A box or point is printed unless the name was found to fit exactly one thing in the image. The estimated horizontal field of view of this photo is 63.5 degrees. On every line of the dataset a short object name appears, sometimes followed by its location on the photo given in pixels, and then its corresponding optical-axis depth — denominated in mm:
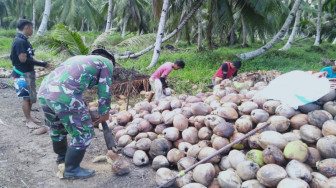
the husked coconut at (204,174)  2641
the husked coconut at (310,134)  2754
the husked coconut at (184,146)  3217
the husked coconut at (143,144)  3365
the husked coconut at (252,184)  2424
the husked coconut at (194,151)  3033
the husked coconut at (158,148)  3221
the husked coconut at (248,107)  3297
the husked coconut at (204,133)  3227
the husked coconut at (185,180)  2746
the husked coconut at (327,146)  2539
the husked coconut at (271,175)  2363
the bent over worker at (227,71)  5980
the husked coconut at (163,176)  2795
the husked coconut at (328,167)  2400
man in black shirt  4031
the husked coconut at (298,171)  2359
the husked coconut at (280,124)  2973
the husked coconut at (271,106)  3209
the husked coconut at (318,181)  2343
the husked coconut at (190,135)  3285
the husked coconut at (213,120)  3167
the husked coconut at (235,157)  2740
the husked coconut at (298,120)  2965
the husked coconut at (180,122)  3420
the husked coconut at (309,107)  3108
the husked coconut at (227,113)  3248
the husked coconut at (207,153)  2887
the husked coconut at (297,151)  2529
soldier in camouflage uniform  2621
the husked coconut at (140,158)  3223
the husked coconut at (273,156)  2545
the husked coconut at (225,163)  2837
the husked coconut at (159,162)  3076
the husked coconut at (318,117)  2842
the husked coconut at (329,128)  2678
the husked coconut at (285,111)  3076
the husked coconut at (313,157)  2609
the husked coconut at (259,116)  3105
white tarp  3131
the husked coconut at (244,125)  3027
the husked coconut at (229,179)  2520
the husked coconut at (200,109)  3516
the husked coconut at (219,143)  2957
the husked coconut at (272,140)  2711
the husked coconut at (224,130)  3022
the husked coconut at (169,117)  3588
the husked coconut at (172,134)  3354
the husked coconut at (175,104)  4016
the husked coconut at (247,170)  2541
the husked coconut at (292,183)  2205
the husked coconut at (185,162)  2883
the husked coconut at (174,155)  3111
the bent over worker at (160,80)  5730
